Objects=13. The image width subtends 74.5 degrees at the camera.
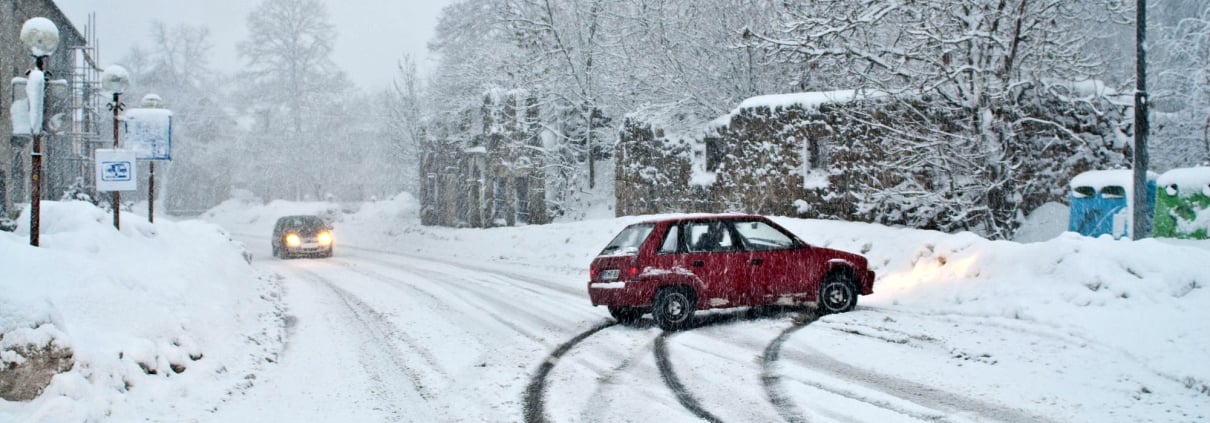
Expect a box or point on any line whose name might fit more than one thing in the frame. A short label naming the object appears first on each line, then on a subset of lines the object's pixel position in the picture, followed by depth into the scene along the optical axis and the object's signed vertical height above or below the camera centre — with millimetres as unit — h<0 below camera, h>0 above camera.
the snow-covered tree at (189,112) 61812 +8080
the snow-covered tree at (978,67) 14375 +2758
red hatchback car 10008 -752
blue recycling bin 13148 +186
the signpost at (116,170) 12133 +661
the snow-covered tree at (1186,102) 22480 +3416
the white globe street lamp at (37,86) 8555 +1406
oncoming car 24906 -786
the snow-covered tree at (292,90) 60281 +9513
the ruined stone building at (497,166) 30875 +1925
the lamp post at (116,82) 13219 +2196
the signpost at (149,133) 15109 +1540
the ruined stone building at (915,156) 14930 +1191
